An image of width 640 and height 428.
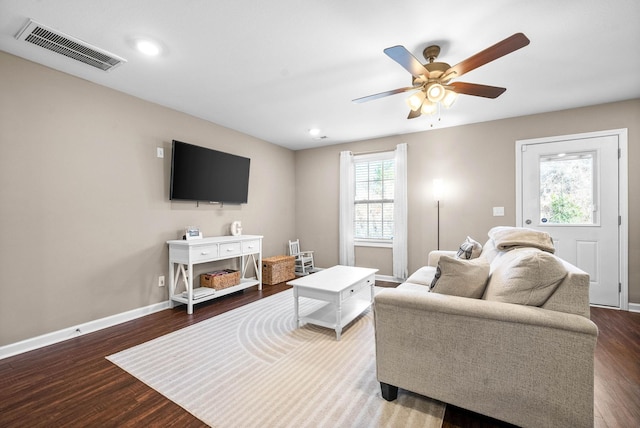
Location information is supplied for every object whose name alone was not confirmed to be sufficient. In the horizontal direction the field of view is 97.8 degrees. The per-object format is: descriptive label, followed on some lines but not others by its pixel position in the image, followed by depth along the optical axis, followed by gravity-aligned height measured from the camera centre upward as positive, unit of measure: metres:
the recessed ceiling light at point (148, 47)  2.16 +1.34
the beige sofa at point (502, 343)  1.29 -0.66
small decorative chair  5.28 -0.85
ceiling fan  1.78 +1.02
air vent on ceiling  2.01 +1.33
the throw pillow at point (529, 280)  1.42 -0.34
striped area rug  1.60 -1.15
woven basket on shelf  3.69 -0.87
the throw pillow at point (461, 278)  1.66 -0.38
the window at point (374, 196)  4.89 +0.32
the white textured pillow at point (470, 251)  2.70 -0.36
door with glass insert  3.39 +0.17
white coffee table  2.58 -0.76
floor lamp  4.21 +0.40
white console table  3.23 -0.50
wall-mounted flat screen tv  3.48 +0.55
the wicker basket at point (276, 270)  4.57 -0.92
